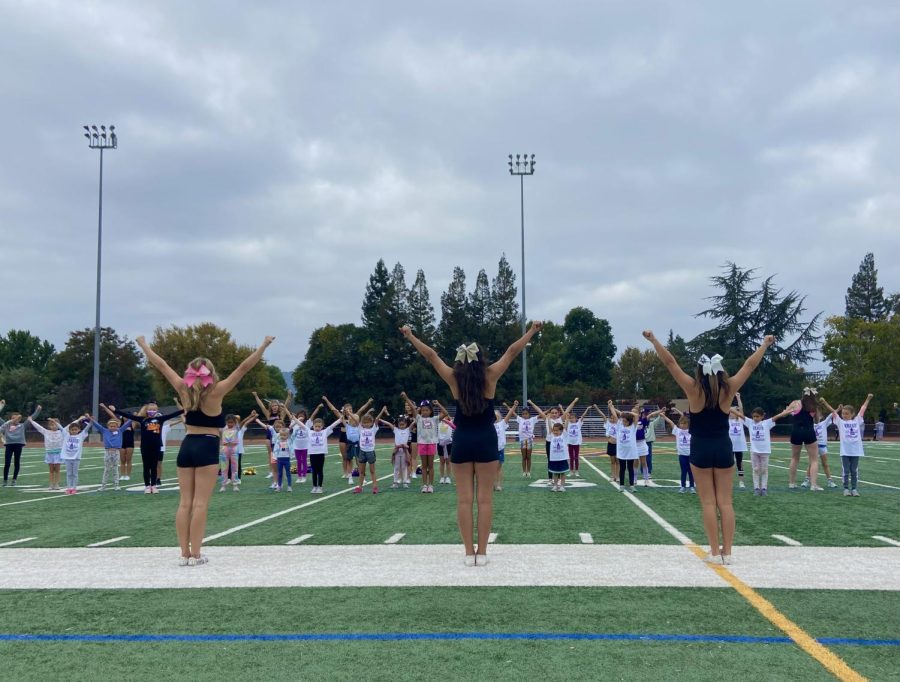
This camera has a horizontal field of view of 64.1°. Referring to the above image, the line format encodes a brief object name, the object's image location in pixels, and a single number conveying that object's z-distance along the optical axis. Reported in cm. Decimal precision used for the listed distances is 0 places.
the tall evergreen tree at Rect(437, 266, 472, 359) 6988
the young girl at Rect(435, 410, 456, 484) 1647
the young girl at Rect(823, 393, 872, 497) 1327
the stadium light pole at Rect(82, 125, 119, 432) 4088
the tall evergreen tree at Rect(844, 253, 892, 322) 9031
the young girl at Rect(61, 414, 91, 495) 1566
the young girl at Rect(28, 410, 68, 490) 1653
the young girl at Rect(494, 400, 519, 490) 1530
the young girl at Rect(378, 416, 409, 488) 1580
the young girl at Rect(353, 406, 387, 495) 1442
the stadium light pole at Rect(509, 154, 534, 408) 4225
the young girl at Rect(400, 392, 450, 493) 1475
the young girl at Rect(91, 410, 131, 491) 1661
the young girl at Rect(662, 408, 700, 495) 1456
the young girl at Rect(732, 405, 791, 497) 1384
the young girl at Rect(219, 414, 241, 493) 1599
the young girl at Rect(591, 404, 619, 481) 1718
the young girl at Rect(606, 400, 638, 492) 1477
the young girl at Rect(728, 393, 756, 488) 1466
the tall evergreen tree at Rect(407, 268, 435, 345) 7144
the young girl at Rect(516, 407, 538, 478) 1847
